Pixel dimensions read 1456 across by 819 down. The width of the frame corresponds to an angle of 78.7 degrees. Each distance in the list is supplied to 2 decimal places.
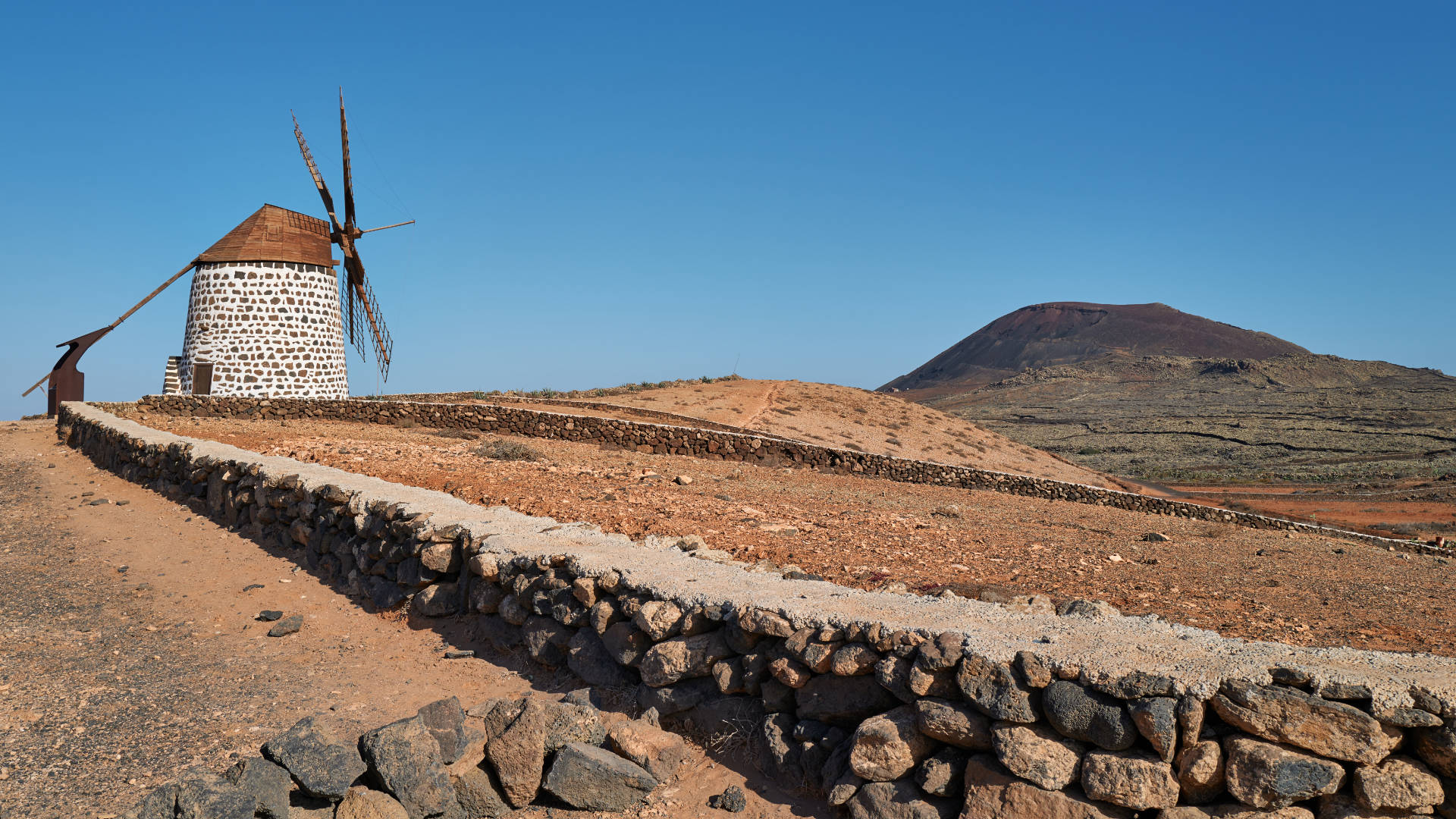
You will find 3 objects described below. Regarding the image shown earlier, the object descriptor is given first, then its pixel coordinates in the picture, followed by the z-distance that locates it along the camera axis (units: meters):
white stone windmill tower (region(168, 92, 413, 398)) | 25.33
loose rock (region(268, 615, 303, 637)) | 6.91
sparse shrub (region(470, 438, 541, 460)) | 14.73
